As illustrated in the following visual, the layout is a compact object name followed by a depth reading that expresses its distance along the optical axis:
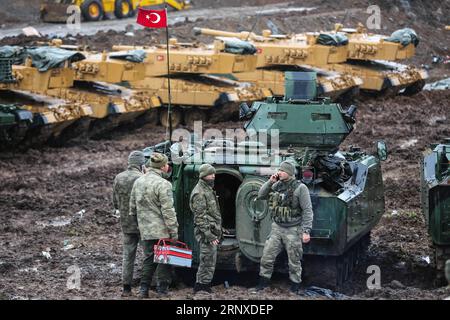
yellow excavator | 42.50
